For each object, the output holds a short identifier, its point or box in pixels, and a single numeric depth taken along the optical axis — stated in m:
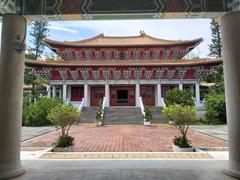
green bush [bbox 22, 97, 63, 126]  14.40
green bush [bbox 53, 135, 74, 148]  5.30
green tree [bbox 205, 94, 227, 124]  14.86
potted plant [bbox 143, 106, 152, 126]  13.91
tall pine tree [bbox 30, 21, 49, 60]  27.66
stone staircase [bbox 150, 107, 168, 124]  15.38
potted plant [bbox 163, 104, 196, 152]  5.29
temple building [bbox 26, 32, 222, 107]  19.50
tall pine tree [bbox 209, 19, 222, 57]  25.22
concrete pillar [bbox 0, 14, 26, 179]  2.78
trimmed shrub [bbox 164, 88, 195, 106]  14.85
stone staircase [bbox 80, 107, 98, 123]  15.75
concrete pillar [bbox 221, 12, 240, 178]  2.82
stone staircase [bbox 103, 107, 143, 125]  15.06
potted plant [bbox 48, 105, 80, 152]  5.28
